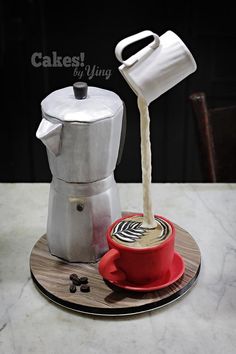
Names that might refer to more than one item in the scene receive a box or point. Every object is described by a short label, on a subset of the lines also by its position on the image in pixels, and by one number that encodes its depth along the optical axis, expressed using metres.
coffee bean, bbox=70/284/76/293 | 0.88
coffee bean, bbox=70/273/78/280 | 0.91
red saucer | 0.88
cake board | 0.85
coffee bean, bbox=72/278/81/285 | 0.90
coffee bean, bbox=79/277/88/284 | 0.90
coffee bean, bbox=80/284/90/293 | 0.88
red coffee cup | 0.85
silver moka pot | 0.86
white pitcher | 0.79
